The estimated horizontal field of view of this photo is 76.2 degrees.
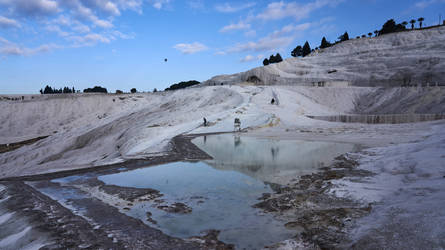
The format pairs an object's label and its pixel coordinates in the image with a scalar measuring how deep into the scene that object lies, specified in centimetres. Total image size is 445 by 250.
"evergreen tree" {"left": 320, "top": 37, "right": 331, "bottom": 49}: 9849
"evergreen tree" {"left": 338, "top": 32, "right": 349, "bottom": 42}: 9501
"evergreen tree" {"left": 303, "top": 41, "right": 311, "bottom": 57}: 9094
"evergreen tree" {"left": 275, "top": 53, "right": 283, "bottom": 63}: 7157
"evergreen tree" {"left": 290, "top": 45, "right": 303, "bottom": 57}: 9451
